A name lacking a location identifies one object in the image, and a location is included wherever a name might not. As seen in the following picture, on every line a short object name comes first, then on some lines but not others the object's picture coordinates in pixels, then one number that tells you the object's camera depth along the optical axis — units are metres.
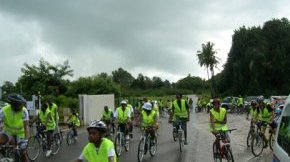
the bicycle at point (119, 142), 9.06
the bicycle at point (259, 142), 8.77
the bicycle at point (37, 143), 8.77
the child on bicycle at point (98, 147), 3.37
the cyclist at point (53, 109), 9.44
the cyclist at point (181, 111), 10.23
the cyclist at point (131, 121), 9.98
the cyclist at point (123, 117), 9.57
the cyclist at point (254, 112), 9.78
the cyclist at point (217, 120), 7.26
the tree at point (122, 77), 71.23
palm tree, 53.80
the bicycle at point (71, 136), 11.77
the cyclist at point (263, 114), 9.47
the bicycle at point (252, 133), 9.09
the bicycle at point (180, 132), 9.87
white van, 3.20
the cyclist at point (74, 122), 11.92
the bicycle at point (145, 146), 8.19
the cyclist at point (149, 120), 8.53
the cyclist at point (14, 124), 5.82
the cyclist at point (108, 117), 12.25
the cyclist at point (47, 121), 9.21
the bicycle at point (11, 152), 5.46
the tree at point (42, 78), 30.55
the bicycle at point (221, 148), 6.99
